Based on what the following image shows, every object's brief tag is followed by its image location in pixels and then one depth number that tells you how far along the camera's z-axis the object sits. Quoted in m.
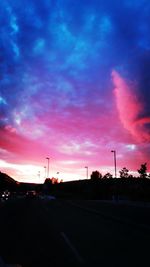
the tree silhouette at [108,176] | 61.46
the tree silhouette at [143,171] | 41.15
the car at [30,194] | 49.86
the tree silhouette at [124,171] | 49.04
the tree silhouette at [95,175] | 62.23
